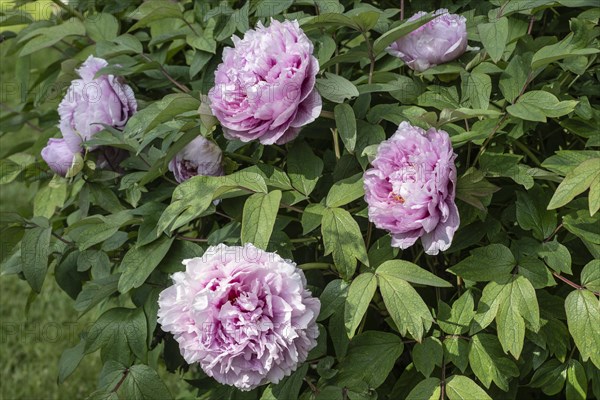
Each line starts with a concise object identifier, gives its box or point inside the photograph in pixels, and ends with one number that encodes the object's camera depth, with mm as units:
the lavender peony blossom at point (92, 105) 1725
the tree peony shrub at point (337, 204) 1467
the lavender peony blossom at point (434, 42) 1581
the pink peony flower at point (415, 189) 1462
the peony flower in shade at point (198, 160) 1591
